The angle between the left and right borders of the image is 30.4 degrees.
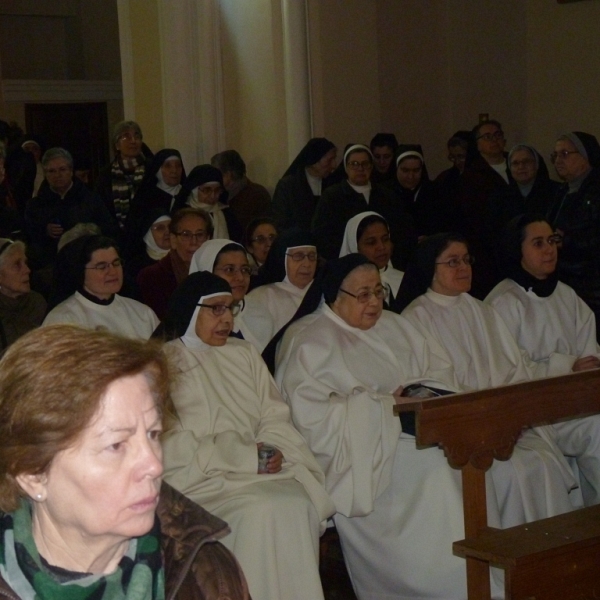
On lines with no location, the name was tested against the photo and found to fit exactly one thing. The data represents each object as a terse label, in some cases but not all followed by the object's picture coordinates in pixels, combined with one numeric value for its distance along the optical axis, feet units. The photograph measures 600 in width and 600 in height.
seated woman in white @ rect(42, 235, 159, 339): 19.74
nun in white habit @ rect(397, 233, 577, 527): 20.08
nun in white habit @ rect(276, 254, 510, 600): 16.87
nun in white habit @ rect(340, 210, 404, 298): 24.08
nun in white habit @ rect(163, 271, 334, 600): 15.10
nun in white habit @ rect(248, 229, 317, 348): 22.63
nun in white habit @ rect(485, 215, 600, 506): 21.36
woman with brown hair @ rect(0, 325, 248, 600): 7.13
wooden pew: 14.14
